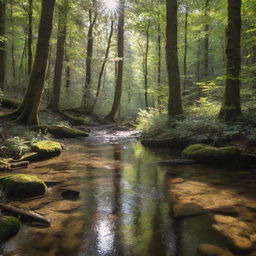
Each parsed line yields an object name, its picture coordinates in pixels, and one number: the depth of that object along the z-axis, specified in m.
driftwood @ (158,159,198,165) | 8.05
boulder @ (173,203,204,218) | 4.33
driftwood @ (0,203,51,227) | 3.88
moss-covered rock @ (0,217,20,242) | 3.33
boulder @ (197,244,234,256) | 3.16
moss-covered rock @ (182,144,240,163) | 7.81
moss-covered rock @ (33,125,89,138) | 11.09
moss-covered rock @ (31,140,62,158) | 8.09
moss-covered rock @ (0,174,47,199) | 4.82
